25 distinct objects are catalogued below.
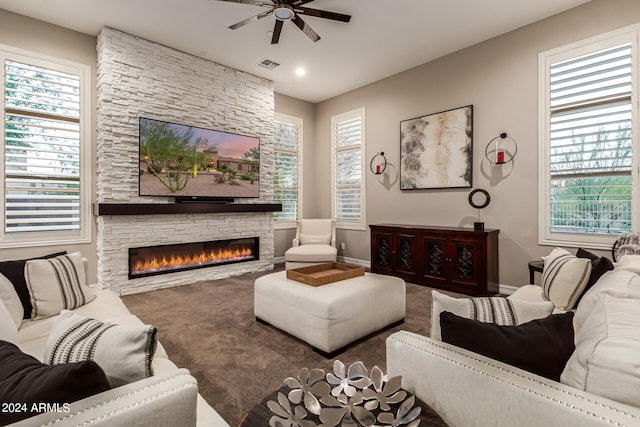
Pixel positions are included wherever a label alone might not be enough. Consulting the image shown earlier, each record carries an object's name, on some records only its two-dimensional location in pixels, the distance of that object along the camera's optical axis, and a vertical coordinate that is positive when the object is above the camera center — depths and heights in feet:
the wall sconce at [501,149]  12.25 +2.40
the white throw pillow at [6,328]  4.18 -1.68
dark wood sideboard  11.96 -1.98
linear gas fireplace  13.09 -2.21
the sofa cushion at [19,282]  6.22 -1.49
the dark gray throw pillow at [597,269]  6.00 -1.15
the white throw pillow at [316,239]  17.06 -1.66
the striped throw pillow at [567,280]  6.40 -1.49
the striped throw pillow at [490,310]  3.67 -1.20
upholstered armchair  15.14 -1.91
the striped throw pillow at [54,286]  6.32 -1.65
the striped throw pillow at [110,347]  2.94 -1.38
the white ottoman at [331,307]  7.23 -2.48
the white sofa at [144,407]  2.29 -1.58
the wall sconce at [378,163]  16.71 +2.46
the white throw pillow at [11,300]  5.68 -1.71
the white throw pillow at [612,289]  4.31 -1.13
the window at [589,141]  9.94 +2.32
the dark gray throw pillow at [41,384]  2.25 -1.33
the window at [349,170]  17.92 +2.32
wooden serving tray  8.34 -1.88
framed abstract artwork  13.55 +2.72
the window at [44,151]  10.93 +2.06
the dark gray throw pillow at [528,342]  2.99 -1.32
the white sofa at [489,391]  2.34 -1.60
